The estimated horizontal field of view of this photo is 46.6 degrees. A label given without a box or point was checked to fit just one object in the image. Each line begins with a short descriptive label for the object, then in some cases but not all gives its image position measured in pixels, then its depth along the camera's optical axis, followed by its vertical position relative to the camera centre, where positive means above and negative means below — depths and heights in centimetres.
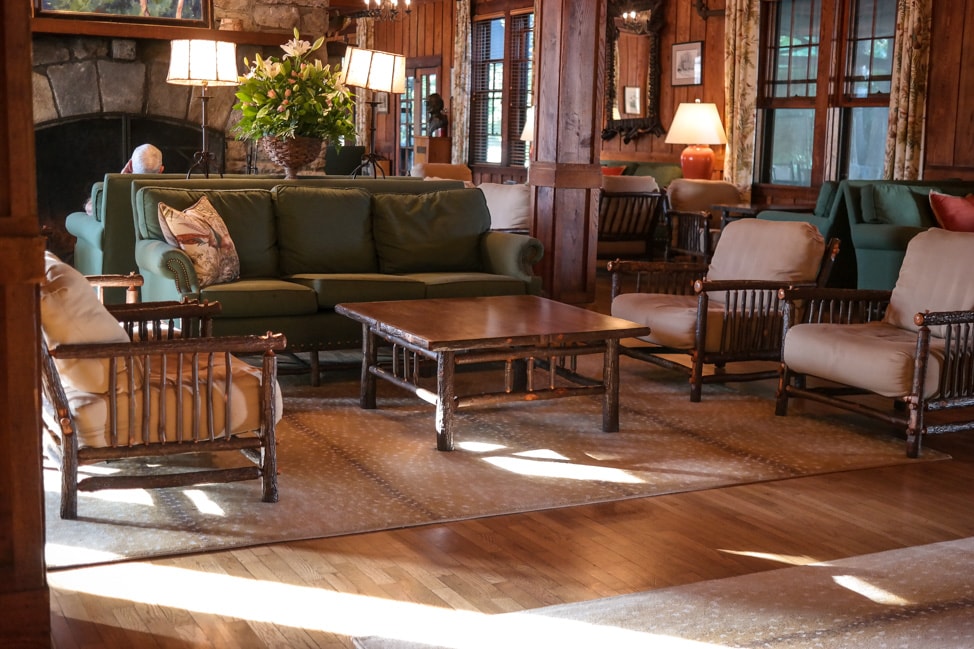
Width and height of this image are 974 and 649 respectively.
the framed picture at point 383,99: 1672 +80
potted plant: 616 +26
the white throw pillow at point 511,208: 791 -36
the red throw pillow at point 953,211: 701 -30
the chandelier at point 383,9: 1165 +156
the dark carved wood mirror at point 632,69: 1139 +92
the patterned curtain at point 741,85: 1005 +67
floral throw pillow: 532 -42
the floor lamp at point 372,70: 642 +47
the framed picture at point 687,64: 1086 +92
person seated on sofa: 688 -6
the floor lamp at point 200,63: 602 +47
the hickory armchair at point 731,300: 532 -70
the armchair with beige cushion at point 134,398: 337 -76
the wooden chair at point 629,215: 971 -49
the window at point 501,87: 1350 +85
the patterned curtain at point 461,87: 1430 +87
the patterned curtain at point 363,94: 1694 +90
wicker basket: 627 +1
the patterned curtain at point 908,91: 862 +55
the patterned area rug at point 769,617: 273 -115
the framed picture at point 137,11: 889 +110
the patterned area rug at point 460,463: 348 -114
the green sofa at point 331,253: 532 -52
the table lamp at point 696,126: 998 +29
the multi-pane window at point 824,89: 927 +61
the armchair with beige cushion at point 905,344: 447 -74
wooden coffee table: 437 -71
